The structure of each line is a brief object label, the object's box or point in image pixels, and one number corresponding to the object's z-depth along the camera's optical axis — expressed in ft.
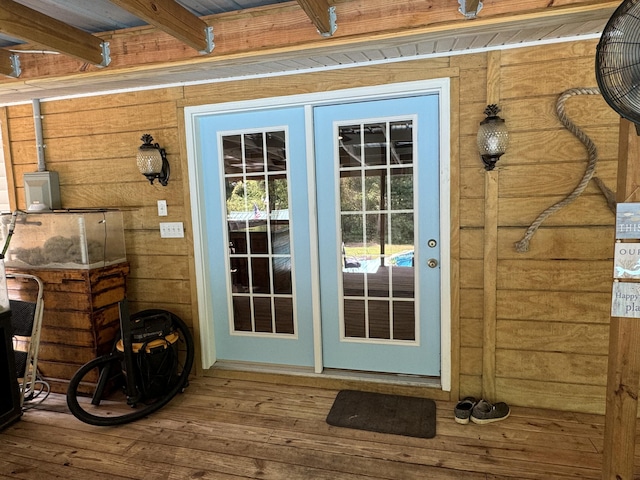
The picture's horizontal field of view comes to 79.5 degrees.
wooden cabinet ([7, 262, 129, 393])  8.43
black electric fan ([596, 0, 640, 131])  3.81
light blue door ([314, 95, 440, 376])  7.93
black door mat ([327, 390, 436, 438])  7.23
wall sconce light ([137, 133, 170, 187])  8.68
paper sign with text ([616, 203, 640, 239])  4.29
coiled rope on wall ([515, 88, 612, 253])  6.77
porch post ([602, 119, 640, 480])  4.33
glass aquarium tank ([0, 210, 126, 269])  8.62
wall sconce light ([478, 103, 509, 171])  6.88
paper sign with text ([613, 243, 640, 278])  4.35
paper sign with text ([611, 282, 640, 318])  4.41
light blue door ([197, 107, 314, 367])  8.72
